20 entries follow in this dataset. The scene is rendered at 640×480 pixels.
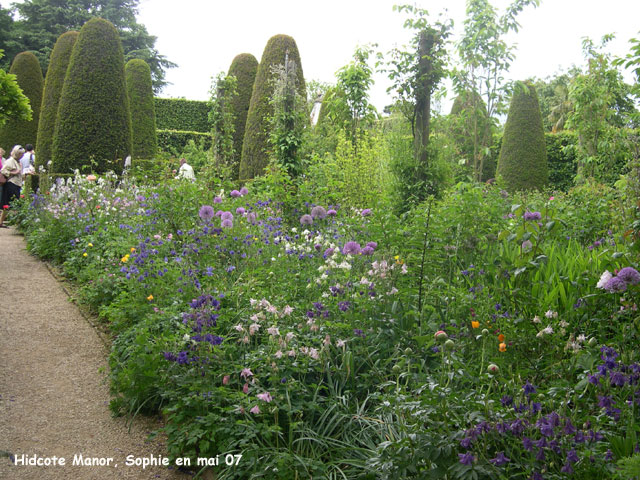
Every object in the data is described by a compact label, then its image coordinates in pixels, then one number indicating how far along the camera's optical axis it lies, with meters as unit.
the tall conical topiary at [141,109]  14.64
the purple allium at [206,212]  4.39
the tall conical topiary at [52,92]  12.74
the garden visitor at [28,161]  12.00
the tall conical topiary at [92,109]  10.34
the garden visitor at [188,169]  8.88
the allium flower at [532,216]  2.62
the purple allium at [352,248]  3.17
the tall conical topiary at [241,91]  13.55
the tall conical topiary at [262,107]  11.38
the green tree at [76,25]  24.88
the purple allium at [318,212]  4.87
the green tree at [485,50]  7.71
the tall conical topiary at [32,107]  16.31
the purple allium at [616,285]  2.02
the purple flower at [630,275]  1.99
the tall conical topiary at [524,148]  12.34
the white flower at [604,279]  2.11
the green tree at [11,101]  6.46
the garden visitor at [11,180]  10.32
